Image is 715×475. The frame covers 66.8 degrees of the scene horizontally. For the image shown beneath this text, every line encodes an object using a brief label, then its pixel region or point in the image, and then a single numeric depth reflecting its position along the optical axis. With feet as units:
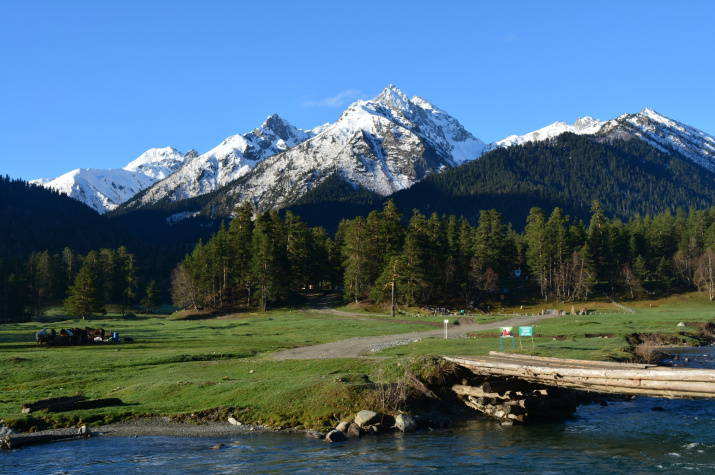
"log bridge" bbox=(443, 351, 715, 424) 68.44
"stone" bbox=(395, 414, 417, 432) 88.17
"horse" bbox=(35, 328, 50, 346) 195.00
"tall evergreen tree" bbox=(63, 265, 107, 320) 351.25
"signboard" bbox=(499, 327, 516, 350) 137.08
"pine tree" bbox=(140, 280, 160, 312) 451.94
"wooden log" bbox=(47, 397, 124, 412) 98.04
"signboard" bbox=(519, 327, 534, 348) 123.62
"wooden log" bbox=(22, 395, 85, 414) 95.94
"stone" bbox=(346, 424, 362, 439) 85.25
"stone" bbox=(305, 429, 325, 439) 84.89
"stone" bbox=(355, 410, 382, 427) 88.07
